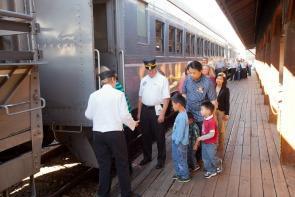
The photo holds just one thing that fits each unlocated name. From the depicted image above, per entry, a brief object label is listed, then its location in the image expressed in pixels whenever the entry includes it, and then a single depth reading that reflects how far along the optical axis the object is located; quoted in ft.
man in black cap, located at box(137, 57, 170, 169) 11.93
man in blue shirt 11.00
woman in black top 12.77
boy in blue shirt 10.51
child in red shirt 10.65
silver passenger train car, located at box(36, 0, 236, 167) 10.82
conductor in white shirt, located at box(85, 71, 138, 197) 9.09
